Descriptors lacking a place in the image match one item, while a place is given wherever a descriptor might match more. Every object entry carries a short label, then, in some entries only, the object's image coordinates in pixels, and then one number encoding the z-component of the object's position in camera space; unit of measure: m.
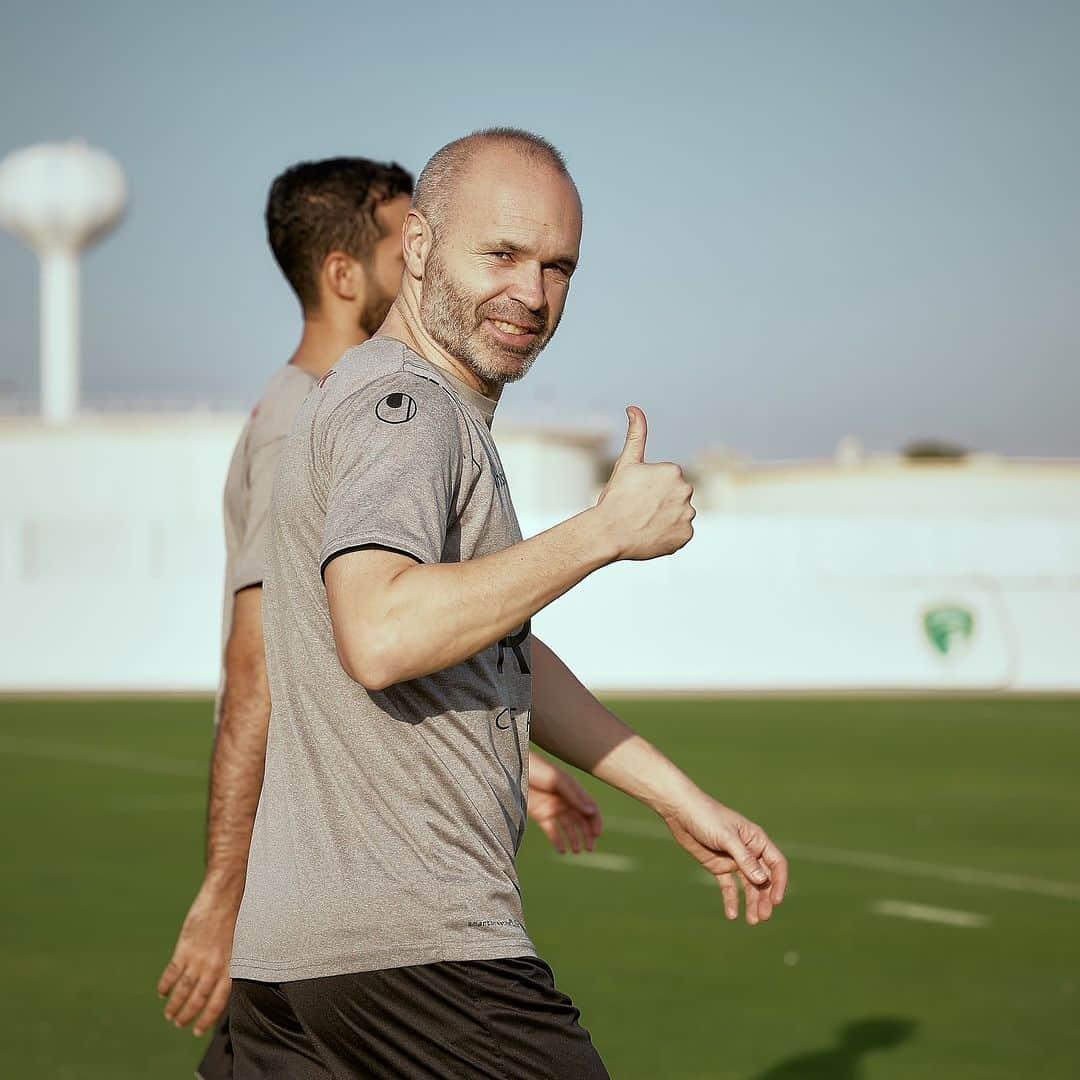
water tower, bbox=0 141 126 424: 59.44
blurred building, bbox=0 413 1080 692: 21.34
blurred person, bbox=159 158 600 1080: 3.64
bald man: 2.46
